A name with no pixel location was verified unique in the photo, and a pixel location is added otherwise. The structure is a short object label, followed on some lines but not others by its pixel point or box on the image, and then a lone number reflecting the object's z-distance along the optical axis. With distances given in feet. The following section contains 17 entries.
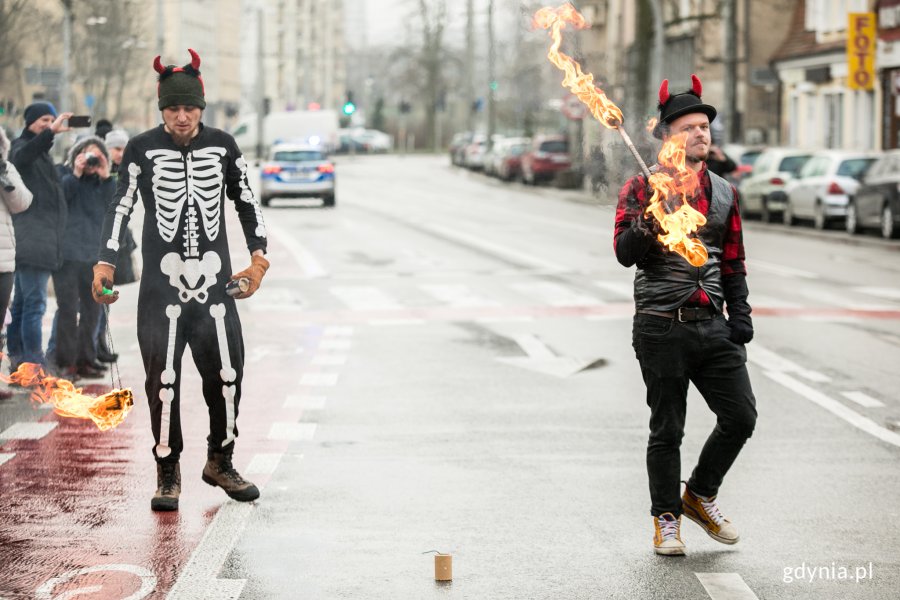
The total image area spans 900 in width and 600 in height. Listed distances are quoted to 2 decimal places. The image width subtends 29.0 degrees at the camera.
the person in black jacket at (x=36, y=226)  36.91
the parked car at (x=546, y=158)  190.70
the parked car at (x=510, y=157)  208.83
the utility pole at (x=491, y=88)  190.34
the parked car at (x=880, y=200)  97.40
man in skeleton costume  24.88
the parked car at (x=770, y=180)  120.78
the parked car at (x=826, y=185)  109.40
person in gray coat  33.88
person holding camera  39.01
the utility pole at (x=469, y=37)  160.66
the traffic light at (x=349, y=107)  243.60
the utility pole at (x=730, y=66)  141.18
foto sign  141.69
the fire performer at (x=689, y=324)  22.09
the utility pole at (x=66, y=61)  153.38
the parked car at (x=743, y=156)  130.00
